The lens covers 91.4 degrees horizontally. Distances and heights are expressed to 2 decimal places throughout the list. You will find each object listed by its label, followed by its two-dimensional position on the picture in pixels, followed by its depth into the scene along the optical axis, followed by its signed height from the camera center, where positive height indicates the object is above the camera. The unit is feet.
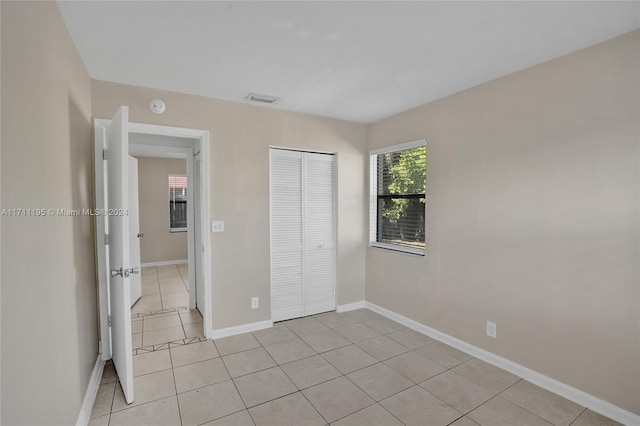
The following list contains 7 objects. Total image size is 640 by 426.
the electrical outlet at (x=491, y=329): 8.92 -3.56
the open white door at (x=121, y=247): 7.01 -0.91
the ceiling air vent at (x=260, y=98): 10.18 +3.63
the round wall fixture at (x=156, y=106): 9.28 +3.05
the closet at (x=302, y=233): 12.07 -1.06
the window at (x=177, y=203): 23.30 +0.38
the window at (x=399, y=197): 11.48 +0.37
